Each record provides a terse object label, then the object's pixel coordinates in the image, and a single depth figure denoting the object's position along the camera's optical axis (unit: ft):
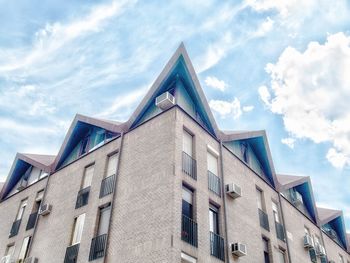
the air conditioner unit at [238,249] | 50.98
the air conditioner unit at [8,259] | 65.39
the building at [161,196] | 47.37
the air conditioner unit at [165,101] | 54.95
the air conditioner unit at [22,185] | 79.30
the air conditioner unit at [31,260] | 59.76
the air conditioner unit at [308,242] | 75.00
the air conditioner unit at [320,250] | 80.36
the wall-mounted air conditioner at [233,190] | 56.29
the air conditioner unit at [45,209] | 64.54
